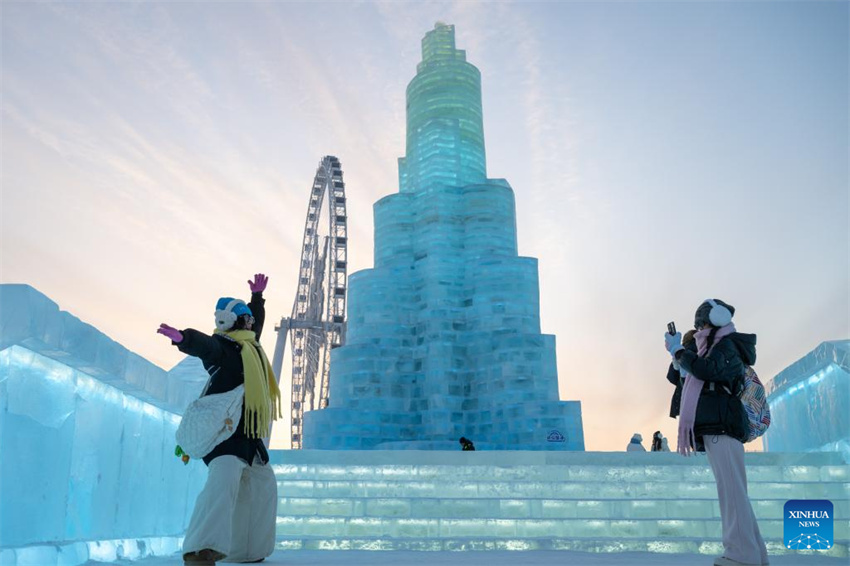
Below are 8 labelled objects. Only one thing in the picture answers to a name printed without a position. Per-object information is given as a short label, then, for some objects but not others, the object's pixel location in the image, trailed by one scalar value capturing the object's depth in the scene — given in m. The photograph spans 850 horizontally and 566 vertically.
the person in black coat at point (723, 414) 4.18
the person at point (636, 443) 14.65
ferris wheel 24.44
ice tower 15.34
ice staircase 6.84
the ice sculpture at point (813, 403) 7.20
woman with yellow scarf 4.07
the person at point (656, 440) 15.59
